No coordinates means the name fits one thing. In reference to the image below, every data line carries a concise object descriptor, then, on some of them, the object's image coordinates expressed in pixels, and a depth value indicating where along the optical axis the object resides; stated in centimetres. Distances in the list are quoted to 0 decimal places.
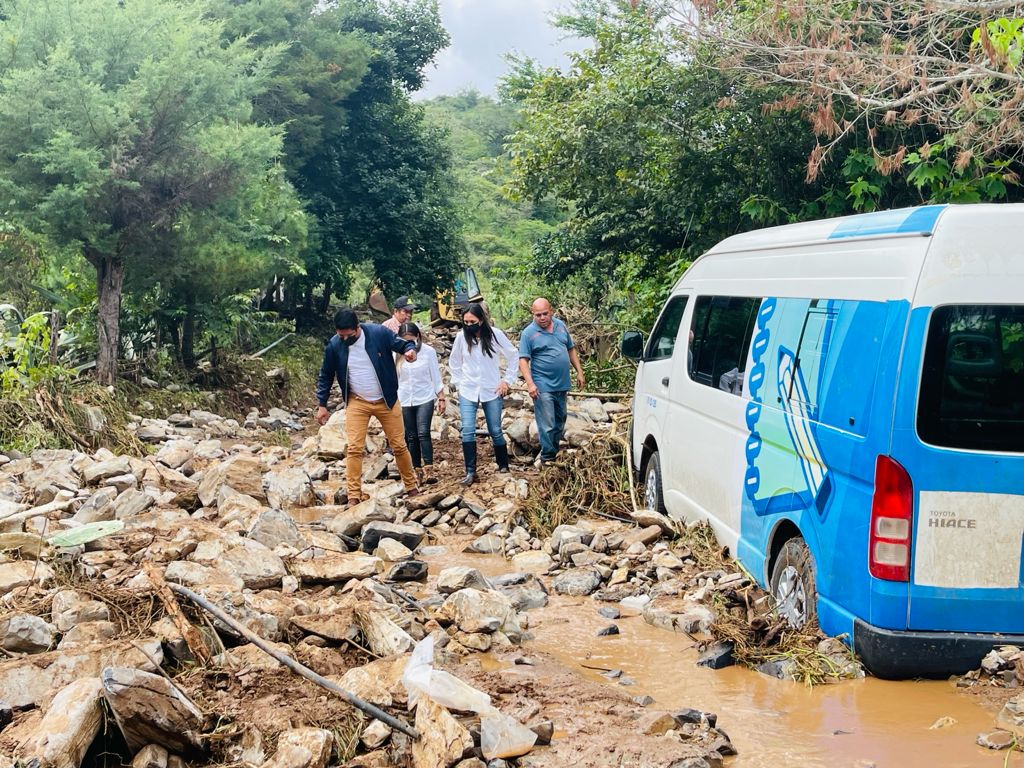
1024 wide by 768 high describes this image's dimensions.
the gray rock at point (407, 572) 698
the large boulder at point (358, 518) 827
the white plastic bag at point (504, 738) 382
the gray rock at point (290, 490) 998
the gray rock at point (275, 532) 717
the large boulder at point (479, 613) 570
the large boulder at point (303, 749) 371
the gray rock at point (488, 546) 837
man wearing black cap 1059
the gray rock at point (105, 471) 1003
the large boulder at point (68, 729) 358
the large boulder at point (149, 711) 369
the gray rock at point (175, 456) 1155
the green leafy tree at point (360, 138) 2500
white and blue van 433
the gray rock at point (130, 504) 823
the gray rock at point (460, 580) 639
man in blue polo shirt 991
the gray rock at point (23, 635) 466
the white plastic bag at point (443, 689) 416
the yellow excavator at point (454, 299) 2908
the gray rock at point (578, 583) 686
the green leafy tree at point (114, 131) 1453
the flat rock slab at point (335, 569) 648
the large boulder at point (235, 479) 931
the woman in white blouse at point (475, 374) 1005
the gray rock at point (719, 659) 521
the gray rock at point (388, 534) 794
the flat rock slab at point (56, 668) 413
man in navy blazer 912
